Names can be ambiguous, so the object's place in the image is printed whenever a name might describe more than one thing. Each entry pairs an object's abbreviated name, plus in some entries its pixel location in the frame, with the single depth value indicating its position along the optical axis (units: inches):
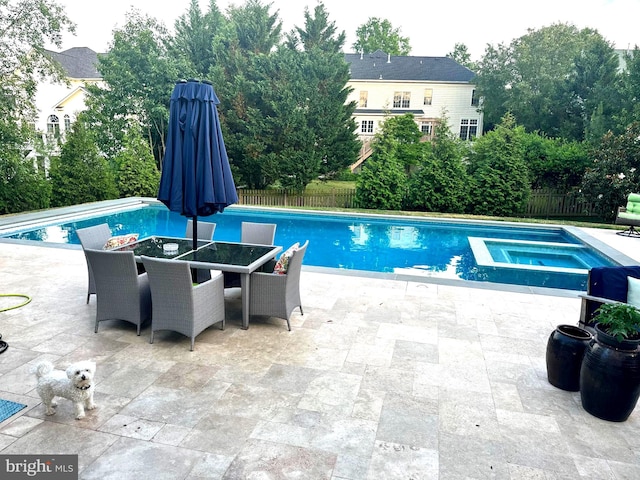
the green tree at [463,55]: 1830.7
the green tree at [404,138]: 665.2
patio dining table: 179.8
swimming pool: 348.2
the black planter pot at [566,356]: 137.5
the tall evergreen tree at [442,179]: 620.1
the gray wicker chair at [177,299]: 155.5
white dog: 113.2
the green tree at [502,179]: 609.0
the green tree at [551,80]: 836.0
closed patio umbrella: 189.5
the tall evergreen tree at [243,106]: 696.4
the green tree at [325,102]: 709.9
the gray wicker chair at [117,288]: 166.4
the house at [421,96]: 1106.1
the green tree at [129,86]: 772.6
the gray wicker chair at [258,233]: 235.9
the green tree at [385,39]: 1817.2
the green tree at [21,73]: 477.1
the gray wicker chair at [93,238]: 204.5
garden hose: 158.6
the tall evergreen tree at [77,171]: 595.5
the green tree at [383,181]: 628.1
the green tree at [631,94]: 679.1
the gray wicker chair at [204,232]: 224.8
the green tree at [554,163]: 635.5
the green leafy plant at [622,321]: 121.0
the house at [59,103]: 979.9
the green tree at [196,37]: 881.5
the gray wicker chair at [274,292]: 179.5
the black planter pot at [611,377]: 119.4
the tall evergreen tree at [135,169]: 678.5
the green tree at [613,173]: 537.3
